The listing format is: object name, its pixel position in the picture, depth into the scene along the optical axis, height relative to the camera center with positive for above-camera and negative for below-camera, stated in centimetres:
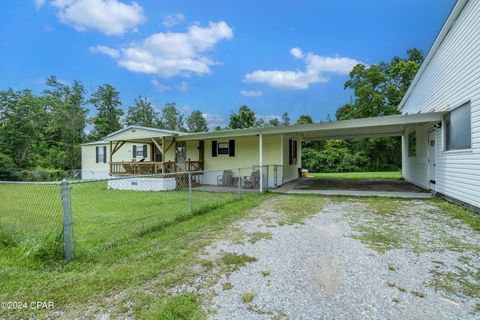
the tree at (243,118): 2967 +492
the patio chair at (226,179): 1248 -104
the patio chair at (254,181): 1128 -104
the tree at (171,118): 3709 +632
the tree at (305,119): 2790 +447
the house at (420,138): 604 +94
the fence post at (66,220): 311 -78
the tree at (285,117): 3579 +600
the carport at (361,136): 793 +107
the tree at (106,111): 2853 +637
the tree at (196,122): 3803 +578
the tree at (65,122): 2369 +389
